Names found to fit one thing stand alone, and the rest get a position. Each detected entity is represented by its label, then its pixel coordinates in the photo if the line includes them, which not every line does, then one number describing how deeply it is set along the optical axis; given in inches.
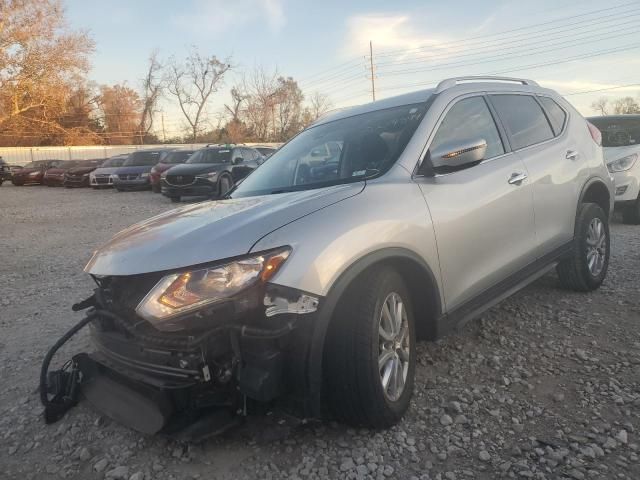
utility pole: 1862.7
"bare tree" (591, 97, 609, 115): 2161.7
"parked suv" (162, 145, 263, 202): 532.7
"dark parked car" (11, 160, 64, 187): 1083.9
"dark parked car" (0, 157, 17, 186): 1158.3
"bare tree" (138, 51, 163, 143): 2393.0
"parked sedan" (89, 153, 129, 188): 813.9
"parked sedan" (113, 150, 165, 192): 760.3
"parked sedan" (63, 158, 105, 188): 944.9
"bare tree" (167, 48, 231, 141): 2265.0
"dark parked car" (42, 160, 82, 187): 1010.0
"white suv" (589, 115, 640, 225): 295.1
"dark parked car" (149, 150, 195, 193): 665.6
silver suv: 85.2
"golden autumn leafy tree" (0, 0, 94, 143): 1380.4
